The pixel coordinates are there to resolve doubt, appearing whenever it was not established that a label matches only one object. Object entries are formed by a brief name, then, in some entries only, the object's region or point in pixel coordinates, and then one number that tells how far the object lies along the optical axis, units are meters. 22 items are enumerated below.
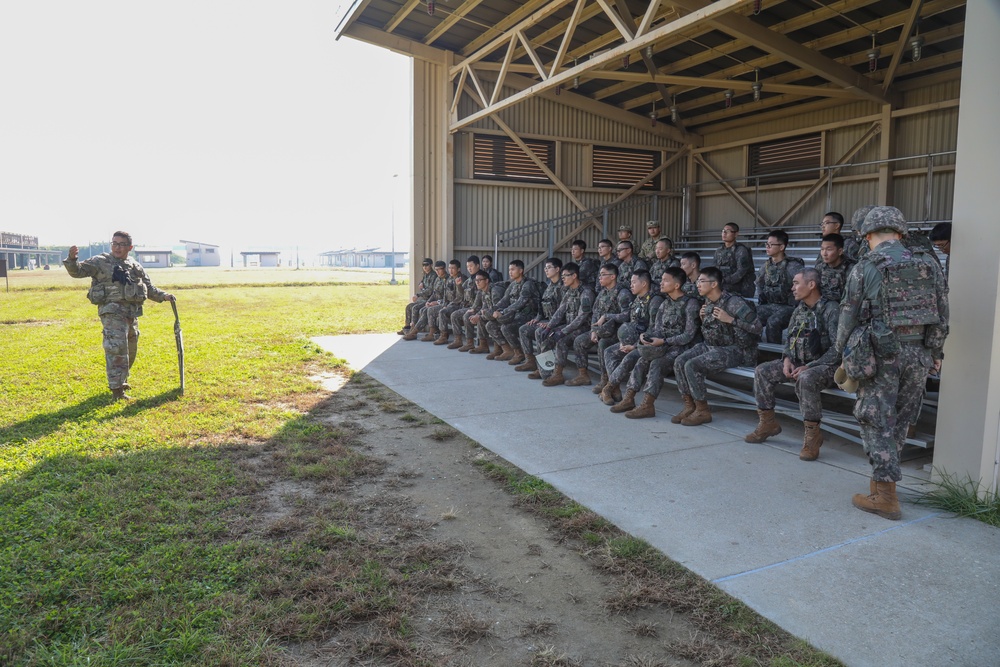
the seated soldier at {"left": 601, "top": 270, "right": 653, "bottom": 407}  6.81
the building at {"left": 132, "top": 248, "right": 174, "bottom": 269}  91.12
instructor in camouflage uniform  6.79
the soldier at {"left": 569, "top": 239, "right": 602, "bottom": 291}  11.04
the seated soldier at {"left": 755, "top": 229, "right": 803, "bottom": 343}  7.35
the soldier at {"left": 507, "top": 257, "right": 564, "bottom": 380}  9.08
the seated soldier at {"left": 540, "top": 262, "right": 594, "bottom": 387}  8.23
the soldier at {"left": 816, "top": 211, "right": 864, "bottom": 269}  7.10
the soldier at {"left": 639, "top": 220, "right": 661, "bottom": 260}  10.84
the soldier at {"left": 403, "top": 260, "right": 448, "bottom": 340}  12.09
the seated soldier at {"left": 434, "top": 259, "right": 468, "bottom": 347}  11.55
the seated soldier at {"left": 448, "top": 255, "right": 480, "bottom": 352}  10.93
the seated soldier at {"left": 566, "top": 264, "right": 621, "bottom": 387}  7.60
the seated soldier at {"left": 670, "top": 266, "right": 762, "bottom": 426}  6.07
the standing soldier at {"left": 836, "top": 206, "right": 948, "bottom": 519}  3.79
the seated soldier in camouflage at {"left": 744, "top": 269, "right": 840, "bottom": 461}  5.01
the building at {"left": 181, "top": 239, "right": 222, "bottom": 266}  100.12
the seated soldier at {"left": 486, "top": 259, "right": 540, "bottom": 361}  9.66
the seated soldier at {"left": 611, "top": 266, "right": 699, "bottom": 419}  6.44
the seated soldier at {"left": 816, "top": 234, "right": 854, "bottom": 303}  6.16
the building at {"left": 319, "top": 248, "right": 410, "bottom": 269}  125.19
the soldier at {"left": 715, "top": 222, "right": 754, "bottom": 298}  9.01
